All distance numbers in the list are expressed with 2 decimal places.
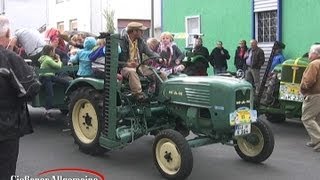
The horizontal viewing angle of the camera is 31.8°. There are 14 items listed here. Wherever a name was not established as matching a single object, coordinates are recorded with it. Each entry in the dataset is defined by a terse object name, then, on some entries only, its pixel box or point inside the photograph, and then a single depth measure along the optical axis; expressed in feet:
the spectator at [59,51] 36.87
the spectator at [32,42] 35.29
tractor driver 24.77
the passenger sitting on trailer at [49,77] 33.24
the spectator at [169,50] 35.57
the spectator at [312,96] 28.50
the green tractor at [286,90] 33.35
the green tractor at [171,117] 22.00
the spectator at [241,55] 53.83
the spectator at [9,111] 14.21
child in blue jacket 29.45
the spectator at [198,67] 39.43
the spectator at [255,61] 50.98
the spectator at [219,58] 56.70
